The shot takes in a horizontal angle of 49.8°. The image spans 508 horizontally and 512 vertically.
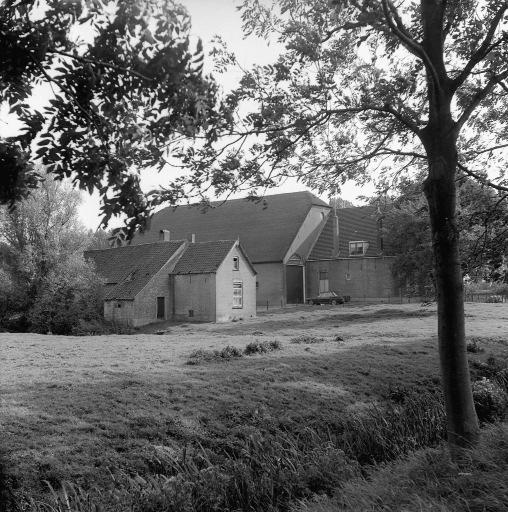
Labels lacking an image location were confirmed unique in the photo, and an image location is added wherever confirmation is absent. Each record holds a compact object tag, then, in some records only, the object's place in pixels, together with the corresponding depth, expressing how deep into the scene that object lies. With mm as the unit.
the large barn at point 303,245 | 46594
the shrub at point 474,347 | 17250
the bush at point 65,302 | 31969
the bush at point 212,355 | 14414
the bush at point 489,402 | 9945
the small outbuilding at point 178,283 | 33531
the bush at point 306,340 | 19125
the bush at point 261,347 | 15891
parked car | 44156
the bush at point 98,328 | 30234
